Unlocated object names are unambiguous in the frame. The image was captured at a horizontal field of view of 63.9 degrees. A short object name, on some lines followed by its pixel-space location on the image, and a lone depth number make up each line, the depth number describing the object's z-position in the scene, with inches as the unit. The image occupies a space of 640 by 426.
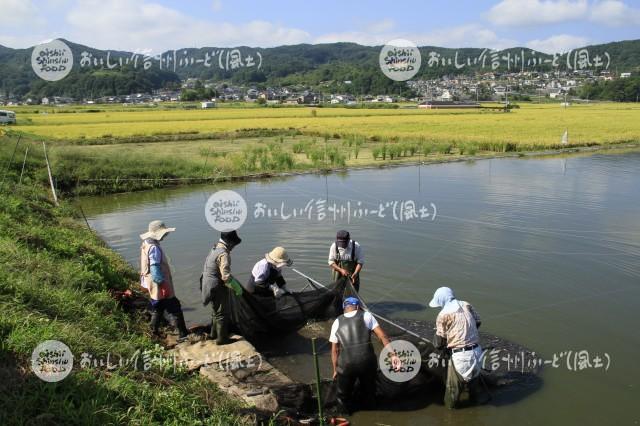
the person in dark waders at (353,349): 205.8
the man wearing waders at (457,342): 213.8
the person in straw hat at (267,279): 287.4
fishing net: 267.1
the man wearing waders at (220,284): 245.8
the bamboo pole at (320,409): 180.8
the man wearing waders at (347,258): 310.7
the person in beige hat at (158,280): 250.2
